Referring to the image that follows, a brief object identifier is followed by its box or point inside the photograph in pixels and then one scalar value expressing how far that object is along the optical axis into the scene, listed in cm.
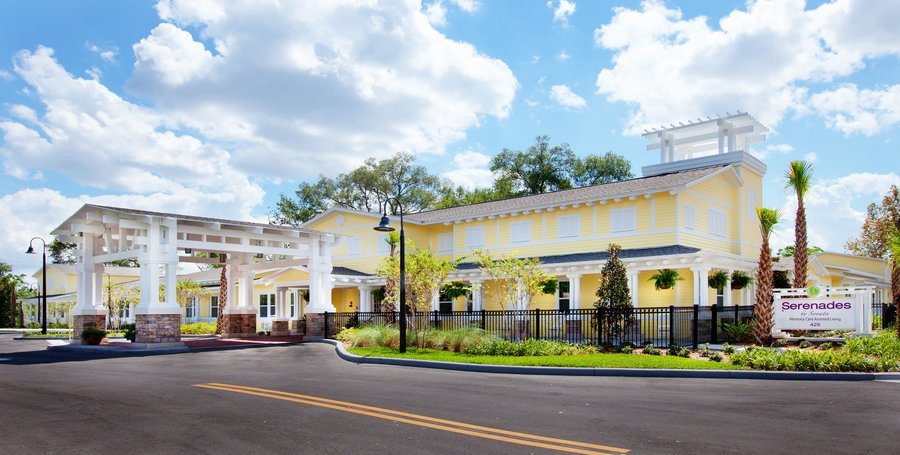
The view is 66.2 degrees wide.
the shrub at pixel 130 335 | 2738
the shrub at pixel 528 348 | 1889
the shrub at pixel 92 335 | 2775
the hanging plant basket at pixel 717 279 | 2794
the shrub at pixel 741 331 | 2219
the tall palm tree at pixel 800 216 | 2352
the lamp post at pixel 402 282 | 1991
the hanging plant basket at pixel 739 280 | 2958
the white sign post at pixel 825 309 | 2077
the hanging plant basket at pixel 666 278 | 2664
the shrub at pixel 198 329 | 3941
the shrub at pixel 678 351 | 1814
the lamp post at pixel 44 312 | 4089
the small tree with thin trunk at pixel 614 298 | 2041
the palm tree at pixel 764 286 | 2122
